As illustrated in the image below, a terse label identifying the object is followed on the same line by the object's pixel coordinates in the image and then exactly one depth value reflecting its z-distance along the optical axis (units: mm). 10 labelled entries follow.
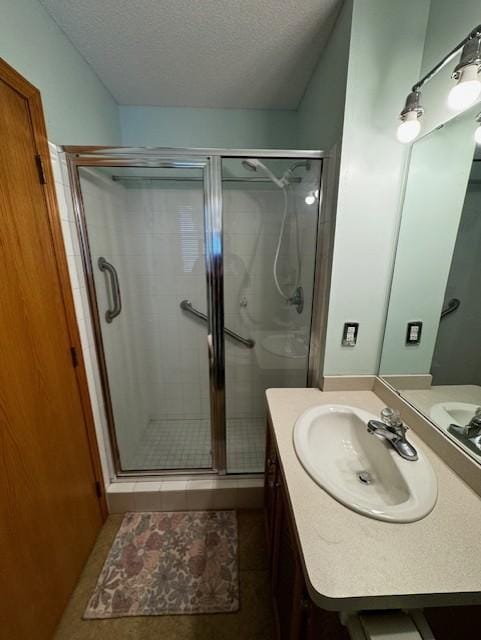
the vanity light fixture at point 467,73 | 672
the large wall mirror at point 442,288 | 813
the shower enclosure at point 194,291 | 1337
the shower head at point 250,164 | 1286
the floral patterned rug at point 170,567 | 1118
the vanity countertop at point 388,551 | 511
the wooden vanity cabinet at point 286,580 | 613
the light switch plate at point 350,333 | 1224
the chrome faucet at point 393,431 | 826
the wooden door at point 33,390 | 825
